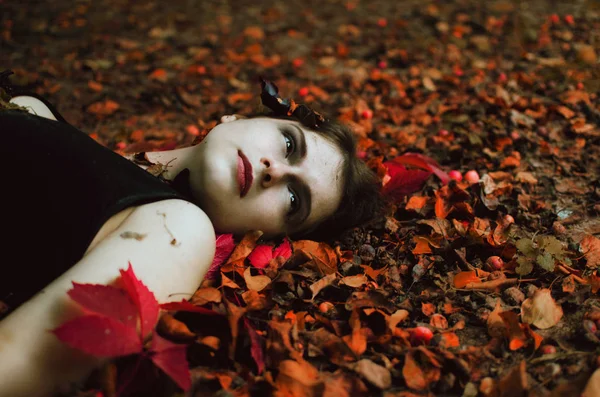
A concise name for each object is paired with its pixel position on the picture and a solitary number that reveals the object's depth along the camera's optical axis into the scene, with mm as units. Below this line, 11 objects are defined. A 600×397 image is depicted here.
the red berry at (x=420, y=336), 985
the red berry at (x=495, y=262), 1096
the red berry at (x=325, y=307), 1024
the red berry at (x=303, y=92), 1681
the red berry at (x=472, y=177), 1286
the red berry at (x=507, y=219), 1180
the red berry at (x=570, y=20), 2172
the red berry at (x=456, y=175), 1289
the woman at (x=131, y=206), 901
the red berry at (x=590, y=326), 986
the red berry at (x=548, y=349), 967
